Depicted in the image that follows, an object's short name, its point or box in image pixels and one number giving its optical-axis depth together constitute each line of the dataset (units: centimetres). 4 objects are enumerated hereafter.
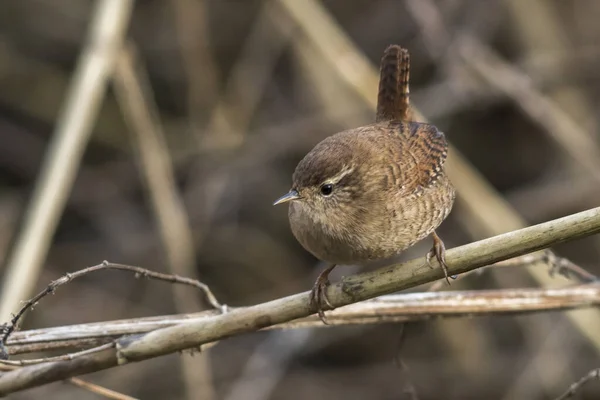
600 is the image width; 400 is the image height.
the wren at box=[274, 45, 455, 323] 440
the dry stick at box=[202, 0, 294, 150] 998
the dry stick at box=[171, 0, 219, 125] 976
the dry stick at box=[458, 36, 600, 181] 802
